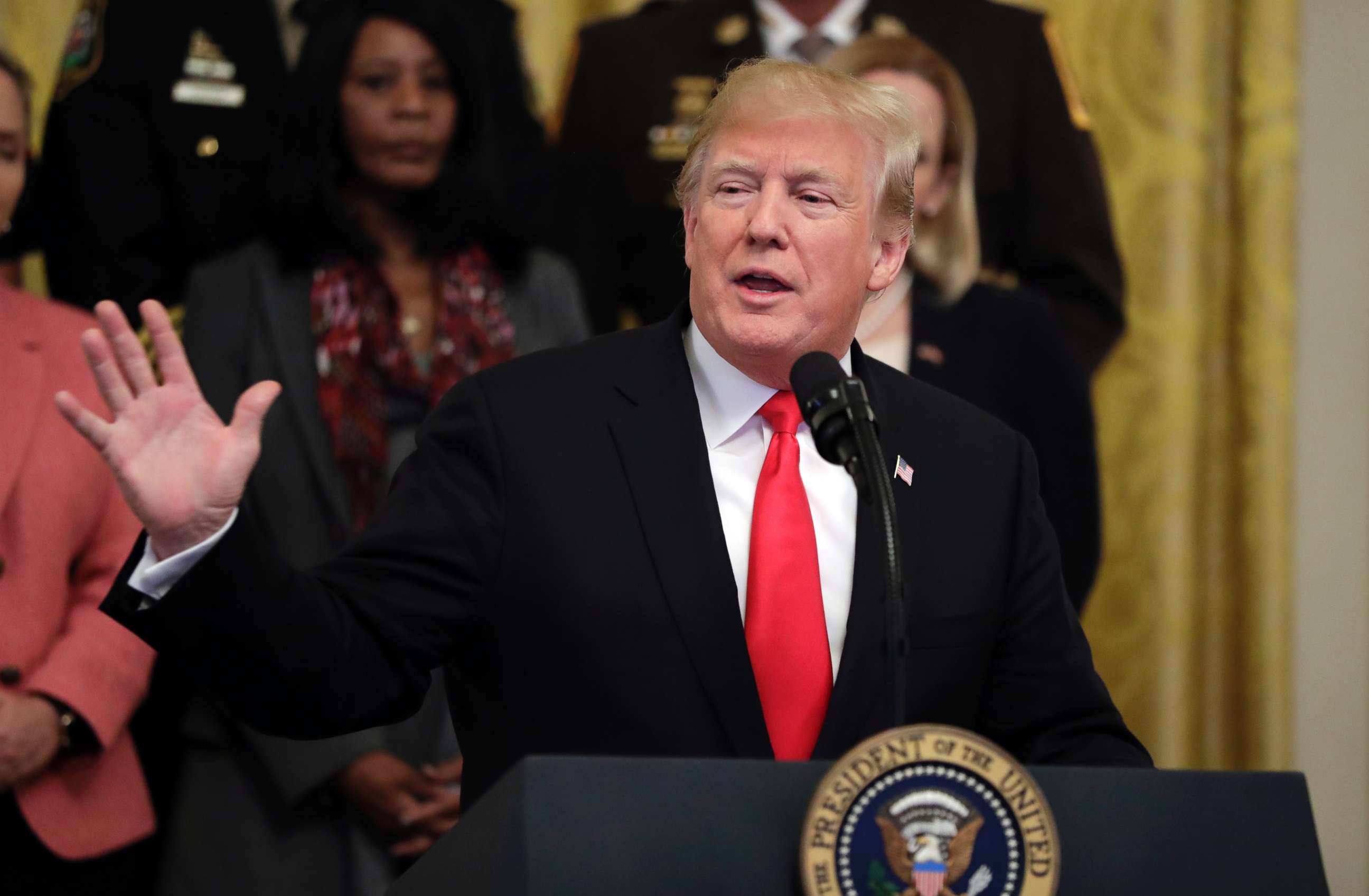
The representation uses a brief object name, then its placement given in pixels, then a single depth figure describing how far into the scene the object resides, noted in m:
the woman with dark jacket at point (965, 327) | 6.76
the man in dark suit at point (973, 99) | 7.11
